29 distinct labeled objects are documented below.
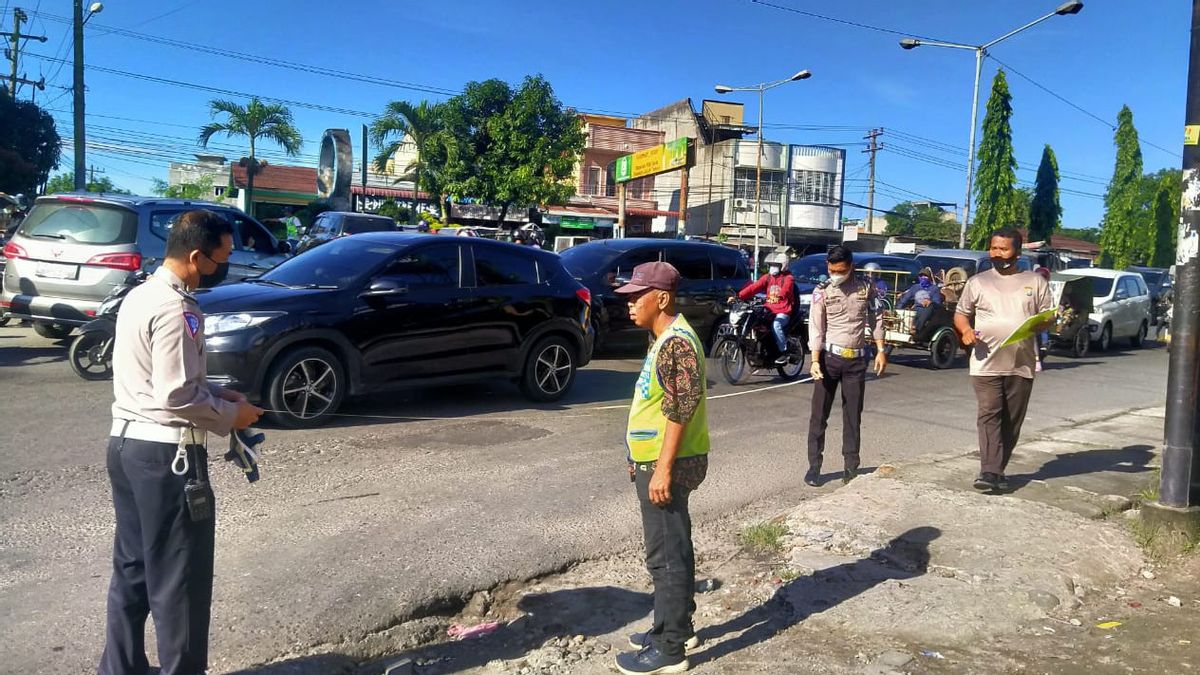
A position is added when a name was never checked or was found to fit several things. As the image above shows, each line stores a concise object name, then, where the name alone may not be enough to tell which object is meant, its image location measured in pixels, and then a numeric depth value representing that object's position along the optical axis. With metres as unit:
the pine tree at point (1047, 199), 46.84
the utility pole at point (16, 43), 37.56
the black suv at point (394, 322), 7.29
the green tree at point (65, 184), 64.25
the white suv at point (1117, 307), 19.36
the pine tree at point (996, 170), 38.81
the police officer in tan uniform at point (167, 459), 2.90
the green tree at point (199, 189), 68.38
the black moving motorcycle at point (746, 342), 11.55
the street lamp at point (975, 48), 25.28
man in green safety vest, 3.47
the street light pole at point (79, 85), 20.59
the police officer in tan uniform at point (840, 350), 6.78
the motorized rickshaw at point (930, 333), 14.45
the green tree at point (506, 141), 31.83
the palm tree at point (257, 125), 31.11
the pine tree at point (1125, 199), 51.06
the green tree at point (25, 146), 29.19
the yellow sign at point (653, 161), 35.56
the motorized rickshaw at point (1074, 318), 15.29
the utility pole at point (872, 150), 55.34
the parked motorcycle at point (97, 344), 8.84
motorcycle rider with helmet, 11.64
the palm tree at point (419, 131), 32.16
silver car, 9.78
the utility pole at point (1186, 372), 5.23
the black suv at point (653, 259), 12.75
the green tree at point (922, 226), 66.95
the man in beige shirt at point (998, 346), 6.22
